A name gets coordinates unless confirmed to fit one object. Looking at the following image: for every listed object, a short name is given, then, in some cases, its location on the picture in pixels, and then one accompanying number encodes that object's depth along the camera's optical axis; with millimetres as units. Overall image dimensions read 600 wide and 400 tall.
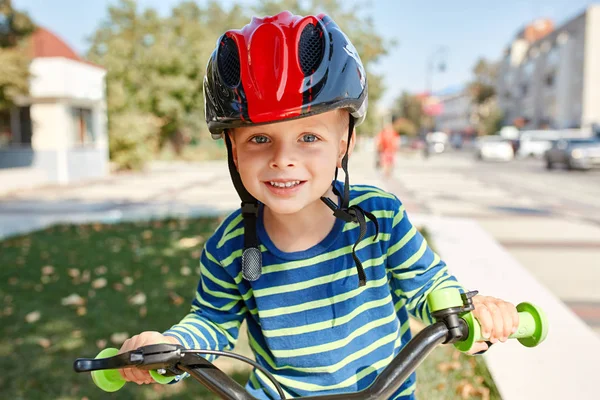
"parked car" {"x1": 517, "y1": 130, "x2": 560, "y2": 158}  40250
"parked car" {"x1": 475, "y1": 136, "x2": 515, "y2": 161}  35906
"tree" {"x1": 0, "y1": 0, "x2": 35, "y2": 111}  15117
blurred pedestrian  18016
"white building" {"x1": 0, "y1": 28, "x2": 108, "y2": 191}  19109
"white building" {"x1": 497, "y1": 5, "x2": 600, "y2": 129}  52412
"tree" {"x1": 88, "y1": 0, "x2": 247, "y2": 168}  30859
